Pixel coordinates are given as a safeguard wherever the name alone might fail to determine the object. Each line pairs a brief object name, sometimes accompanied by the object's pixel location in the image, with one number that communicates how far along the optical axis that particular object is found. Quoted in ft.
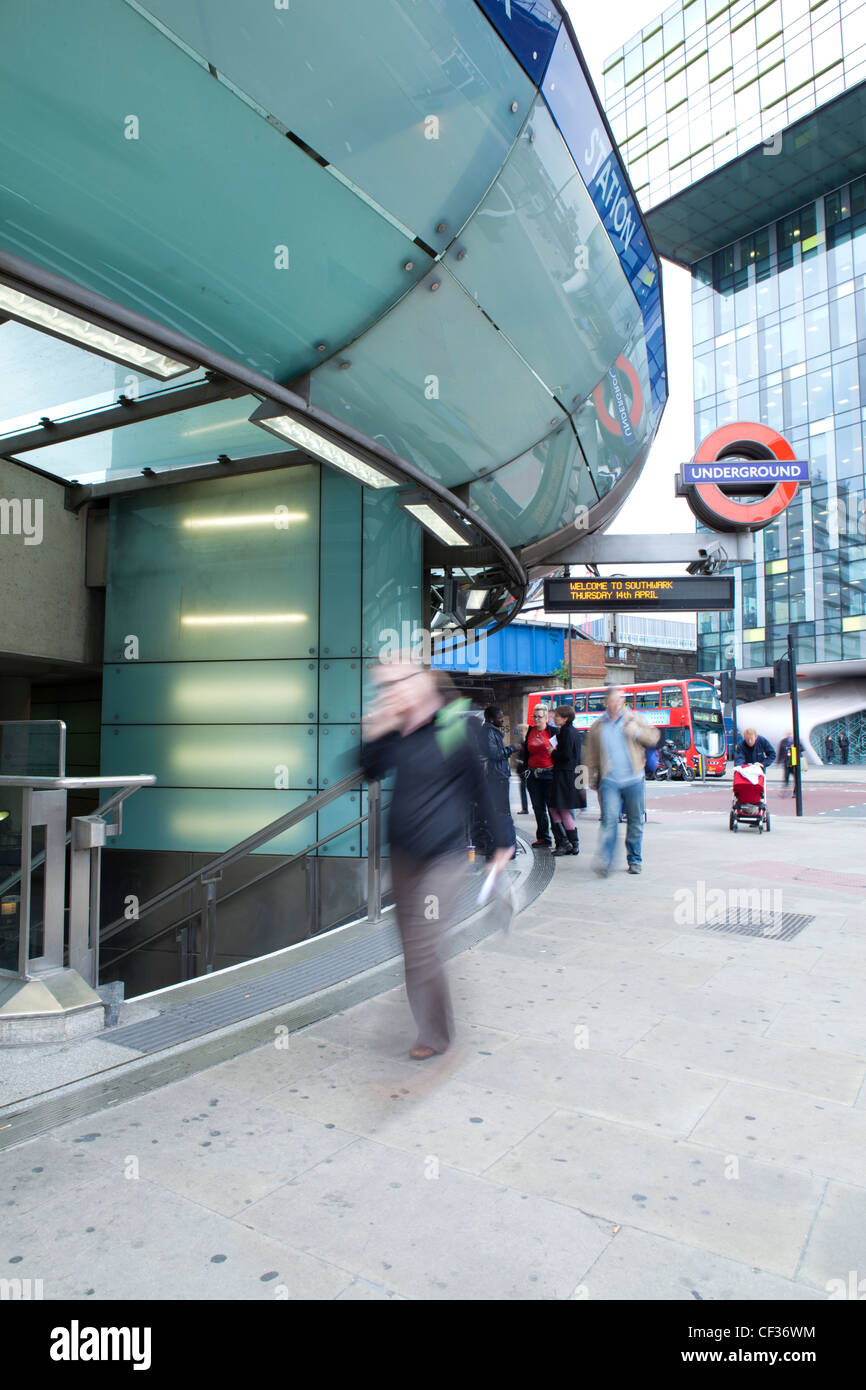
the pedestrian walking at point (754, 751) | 39.47
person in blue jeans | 24.63
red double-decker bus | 89.86
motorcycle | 91.15
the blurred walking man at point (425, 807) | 10.57
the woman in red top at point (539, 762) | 29.48
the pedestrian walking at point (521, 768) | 30.68
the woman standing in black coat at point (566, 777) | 28.30
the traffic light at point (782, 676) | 44.11
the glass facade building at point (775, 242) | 137.18
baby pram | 37.88
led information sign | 37.06
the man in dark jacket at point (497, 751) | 24.82
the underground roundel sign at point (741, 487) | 38.83
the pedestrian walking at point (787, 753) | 57.28
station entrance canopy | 12.21
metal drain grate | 17.85
